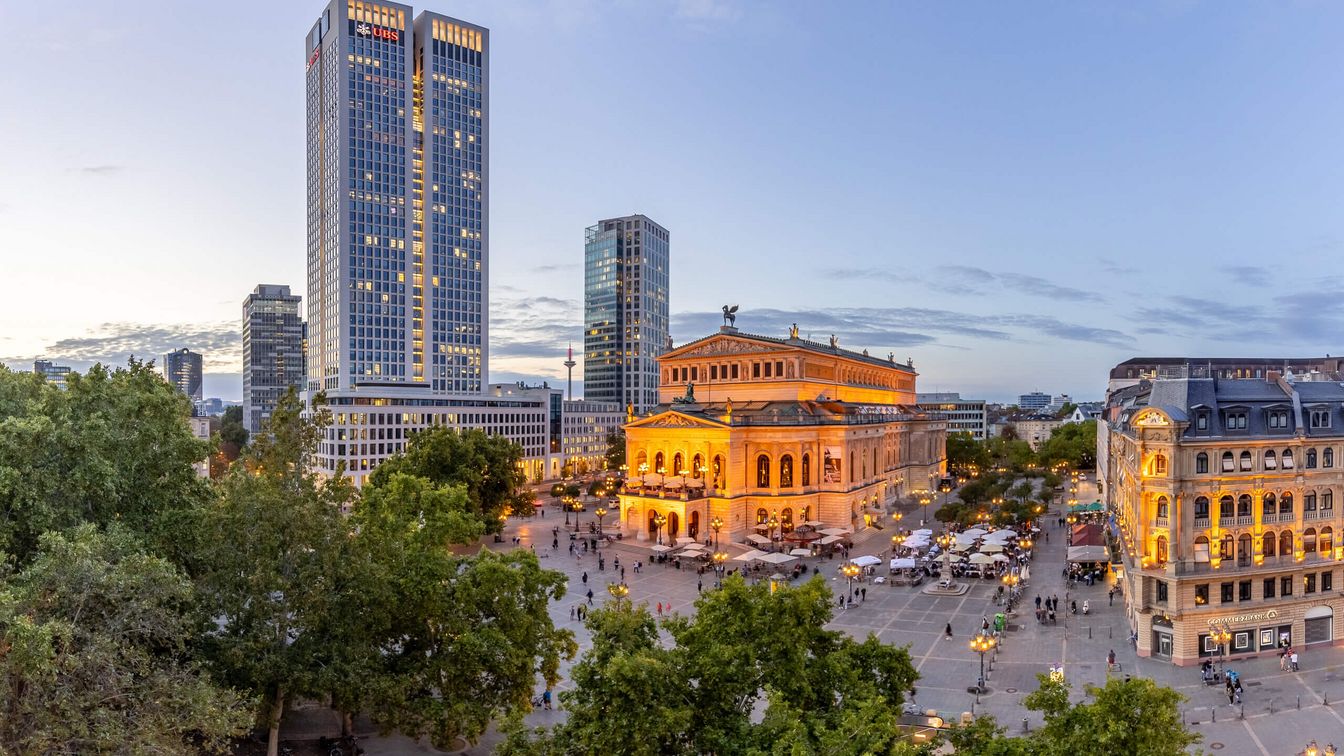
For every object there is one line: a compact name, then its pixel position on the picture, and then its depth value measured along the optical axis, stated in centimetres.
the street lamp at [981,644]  4119
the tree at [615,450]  14925
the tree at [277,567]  3012
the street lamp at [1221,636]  4588
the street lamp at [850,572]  6319
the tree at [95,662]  2208
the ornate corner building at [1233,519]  4644
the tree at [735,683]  2309
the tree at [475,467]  8162
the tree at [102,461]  2952
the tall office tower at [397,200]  16488
